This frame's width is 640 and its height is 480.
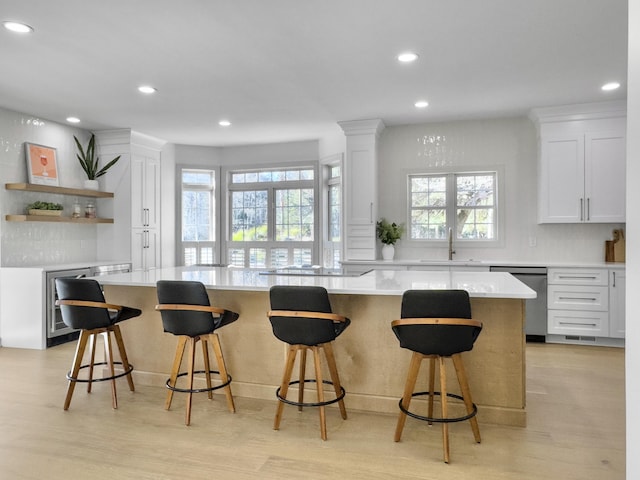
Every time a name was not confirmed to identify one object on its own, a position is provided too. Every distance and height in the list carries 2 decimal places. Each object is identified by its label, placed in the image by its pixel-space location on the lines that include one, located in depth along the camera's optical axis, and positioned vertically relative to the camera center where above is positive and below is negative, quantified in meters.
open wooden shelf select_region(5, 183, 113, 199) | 5.03 +0.55
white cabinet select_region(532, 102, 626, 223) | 5.02 +0.84
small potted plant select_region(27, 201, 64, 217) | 5.24 +0.32
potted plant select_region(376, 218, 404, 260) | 5.81 +0.03
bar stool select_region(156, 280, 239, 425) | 2.89 -0.52
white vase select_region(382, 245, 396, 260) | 5.87 -0.19
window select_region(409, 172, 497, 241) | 5.82 +0.41
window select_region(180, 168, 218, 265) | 7.30 +0.33
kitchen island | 2.83 -0.69
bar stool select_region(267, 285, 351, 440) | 2.60 -0.50
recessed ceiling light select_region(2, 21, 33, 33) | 3.06 +1.42
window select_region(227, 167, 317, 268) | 7.00 +0.30
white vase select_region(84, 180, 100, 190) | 6.03 +0.69
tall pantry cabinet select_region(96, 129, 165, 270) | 6.23 +0.58
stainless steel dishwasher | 4.98 -0.71
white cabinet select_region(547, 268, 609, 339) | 4.82 -0.68
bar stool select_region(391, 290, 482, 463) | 2.38 -0.47
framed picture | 5.33 +0.86
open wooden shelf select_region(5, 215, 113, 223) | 5.00 +0.20
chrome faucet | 5.74 -0.08
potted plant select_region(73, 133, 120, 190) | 6.05 +0.98
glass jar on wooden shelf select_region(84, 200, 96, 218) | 6.03 +0.33
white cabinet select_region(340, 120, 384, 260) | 5.79 +0.61
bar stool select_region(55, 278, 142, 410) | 3.10 -0.51
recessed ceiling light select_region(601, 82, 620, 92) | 4.37 +1.48
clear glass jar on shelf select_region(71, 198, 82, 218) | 5.86 +0.32
